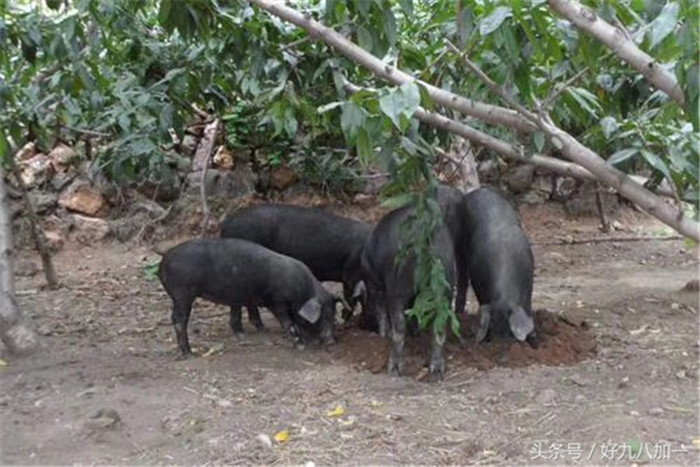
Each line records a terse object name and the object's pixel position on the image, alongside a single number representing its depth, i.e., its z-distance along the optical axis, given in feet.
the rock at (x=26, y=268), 26.14
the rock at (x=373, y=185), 31.76
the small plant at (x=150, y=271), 25.55
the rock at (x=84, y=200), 29.27
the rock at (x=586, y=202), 33.94
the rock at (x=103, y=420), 13.58
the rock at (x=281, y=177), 31.07
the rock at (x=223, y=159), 30.86
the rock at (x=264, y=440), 12.97
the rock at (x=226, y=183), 30.40
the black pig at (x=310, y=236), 22.15
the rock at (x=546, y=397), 14.28
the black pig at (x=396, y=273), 16.71
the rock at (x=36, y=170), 29.22
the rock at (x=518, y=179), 33.73
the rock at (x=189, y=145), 30.17
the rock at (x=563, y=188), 34.12
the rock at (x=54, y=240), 28.41
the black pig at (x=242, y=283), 18.10
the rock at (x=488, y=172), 33.33
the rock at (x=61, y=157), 29.71
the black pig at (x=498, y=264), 17.67
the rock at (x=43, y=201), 28.89
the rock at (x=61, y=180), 29.55
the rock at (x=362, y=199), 31.73
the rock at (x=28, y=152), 29.43
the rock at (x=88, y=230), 28.94
